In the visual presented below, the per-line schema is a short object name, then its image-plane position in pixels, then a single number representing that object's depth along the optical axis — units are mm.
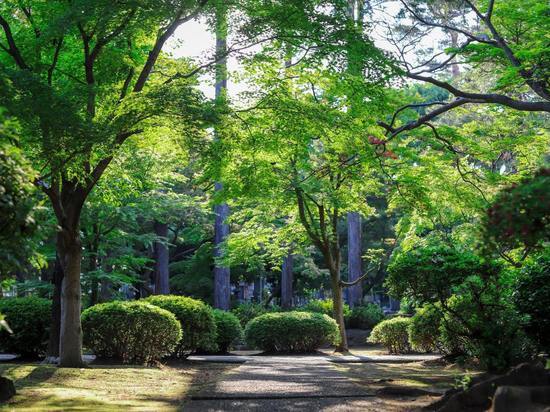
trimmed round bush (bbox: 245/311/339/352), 19734
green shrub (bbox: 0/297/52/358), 14828
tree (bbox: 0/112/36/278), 4977
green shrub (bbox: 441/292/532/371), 9109
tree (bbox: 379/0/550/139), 11148
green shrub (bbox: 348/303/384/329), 30062
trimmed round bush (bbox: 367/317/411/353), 19562
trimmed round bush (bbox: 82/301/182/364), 13297
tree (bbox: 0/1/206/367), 9555
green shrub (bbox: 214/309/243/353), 18453
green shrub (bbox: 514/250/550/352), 9367
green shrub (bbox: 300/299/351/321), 29172
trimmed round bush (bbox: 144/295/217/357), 15398
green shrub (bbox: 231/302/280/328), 27766
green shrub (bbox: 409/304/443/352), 15453
